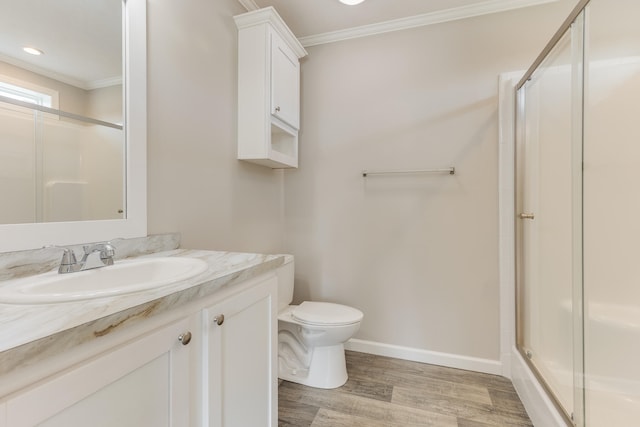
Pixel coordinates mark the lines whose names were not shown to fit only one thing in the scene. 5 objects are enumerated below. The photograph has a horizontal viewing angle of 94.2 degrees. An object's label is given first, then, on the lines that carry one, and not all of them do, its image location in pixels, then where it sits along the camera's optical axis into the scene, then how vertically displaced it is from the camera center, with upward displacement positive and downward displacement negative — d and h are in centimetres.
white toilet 174 -77
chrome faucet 87 -14
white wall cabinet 175 +79
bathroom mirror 87 +31
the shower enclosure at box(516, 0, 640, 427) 126 -3
